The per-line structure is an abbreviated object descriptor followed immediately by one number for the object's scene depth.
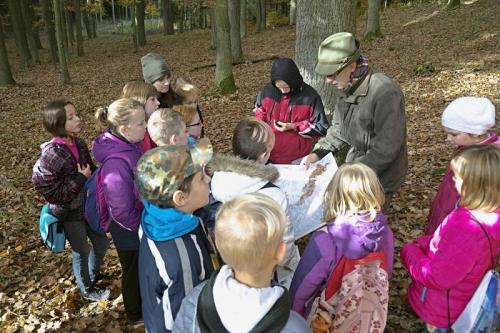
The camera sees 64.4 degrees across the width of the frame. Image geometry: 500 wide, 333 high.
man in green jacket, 3.15
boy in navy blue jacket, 2.40
